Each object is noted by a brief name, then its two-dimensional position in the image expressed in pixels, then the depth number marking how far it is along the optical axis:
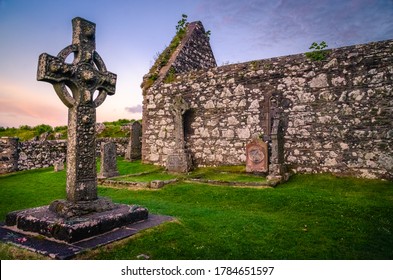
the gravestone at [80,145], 4.19
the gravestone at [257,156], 9.60
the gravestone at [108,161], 10.46
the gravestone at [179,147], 11.12
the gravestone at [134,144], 14.55
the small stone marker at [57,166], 12.43
